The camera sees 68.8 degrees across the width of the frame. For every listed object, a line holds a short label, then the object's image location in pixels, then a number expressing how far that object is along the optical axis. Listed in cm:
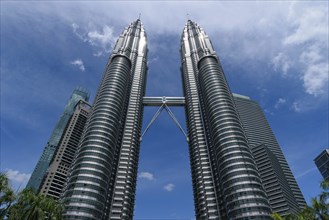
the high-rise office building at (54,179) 18012
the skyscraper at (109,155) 10002
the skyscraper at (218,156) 10050
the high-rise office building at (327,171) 19700
